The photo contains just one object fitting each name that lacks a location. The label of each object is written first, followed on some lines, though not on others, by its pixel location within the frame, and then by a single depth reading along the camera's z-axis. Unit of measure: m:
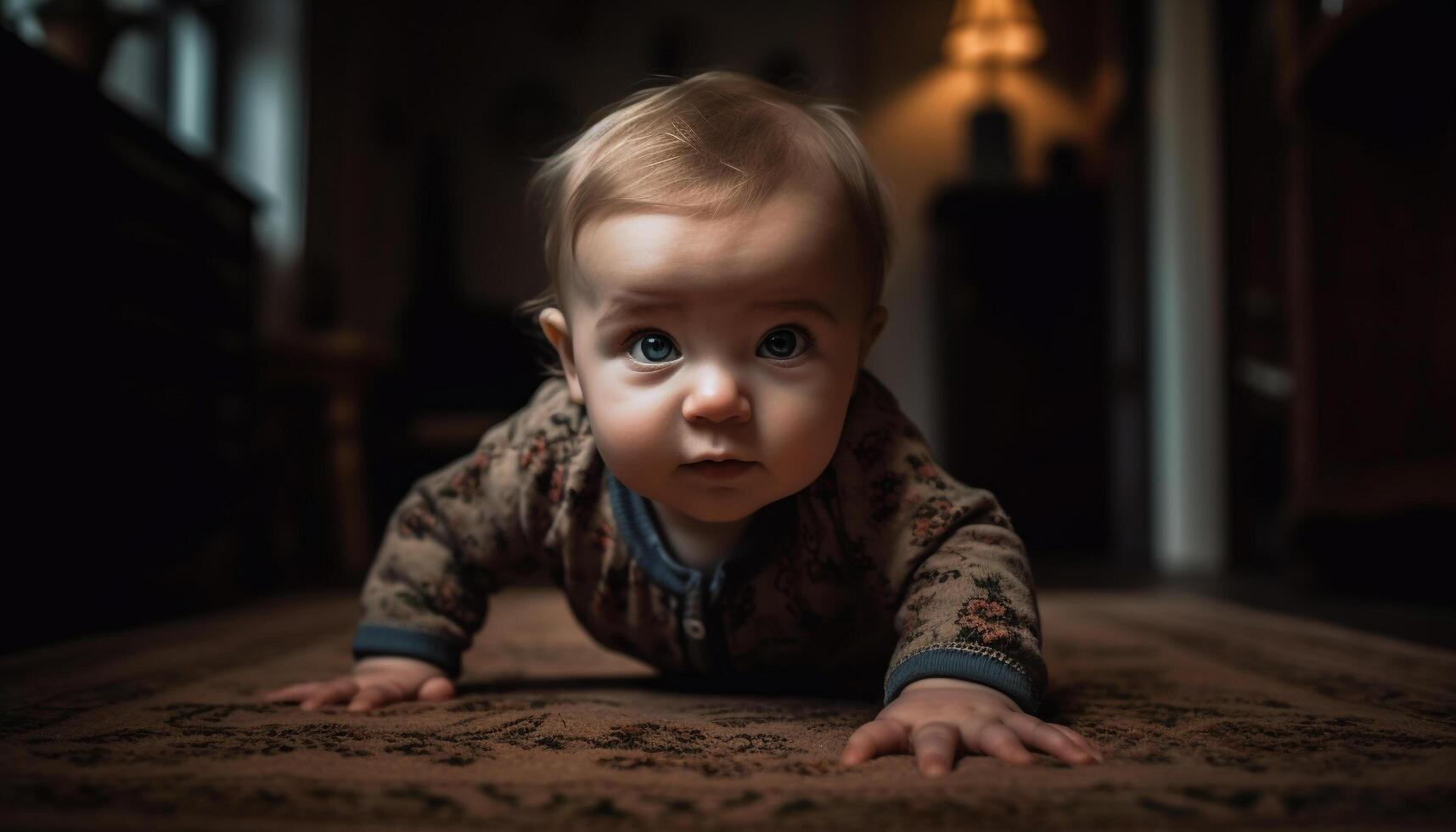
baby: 0.60
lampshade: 3.49
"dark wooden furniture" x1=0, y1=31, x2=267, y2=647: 1.16
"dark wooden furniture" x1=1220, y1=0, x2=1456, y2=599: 1.43
